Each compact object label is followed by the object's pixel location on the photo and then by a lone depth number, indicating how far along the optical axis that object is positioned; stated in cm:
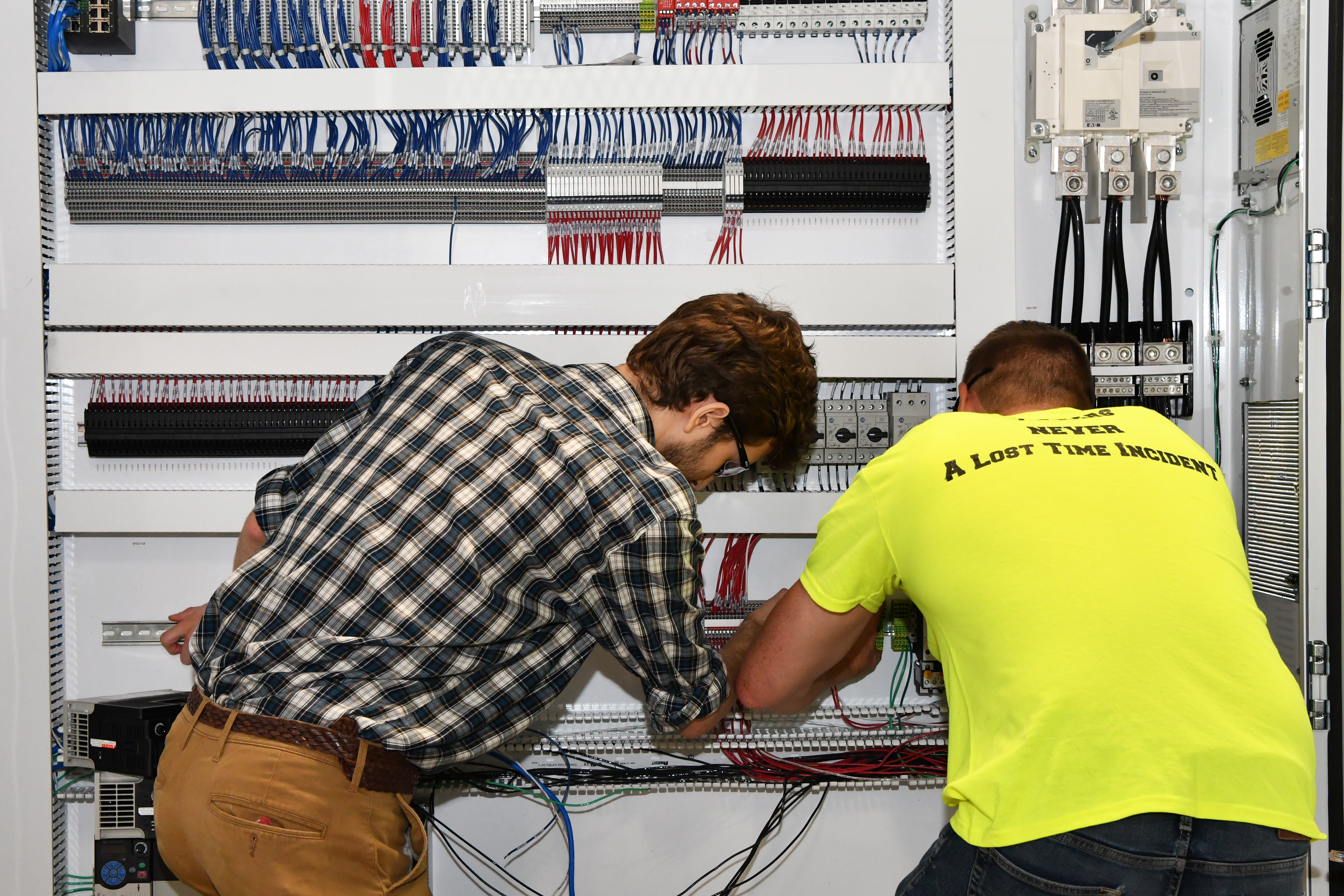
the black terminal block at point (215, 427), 213
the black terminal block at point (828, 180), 213
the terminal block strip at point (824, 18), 212
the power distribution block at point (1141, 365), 208
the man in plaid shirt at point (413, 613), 126
